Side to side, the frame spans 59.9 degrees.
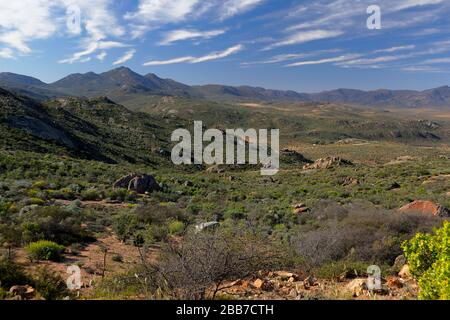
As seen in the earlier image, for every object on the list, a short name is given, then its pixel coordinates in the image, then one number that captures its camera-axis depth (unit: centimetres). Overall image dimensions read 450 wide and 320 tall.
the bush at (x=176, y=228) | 1341
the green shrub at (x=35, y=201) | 1516
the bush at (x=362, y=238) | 932
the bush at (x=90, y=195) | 1884
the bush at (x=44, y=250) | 946
